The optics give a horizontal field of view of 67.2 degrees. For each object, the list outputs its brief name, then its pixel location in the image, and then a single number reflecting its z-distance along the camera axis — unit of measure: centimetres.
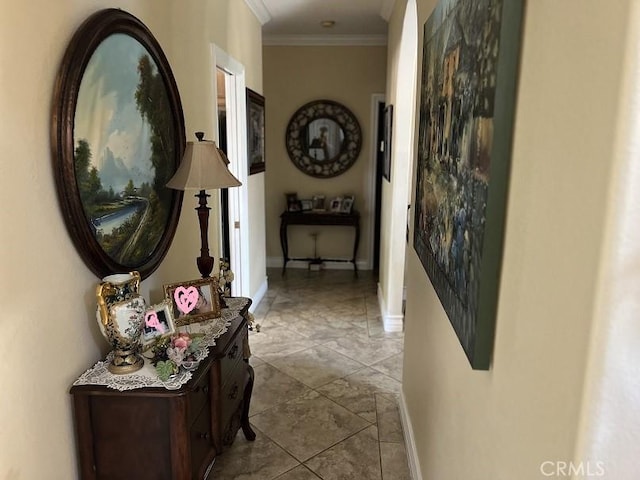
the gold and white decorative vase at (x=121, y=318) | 160
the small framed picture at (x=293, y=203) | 571
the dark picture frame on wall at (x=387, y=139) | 409
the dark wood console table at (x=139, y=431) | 159
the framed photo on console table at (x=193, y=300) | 202
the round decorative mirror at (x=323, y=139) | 562
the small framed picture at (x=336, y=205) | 571
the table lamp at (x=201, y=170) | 205
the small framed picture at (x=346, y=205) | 568
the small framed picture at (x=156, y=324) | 176
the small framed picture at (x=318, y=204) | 575
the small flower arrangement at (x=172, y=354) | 162
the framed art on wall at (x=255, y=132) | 398
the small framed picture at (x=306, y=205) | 576
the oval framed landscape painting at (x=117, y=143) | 150
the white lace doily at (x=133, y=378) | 158
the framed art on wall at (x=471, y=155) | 101
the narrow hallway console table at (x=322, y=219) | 558
